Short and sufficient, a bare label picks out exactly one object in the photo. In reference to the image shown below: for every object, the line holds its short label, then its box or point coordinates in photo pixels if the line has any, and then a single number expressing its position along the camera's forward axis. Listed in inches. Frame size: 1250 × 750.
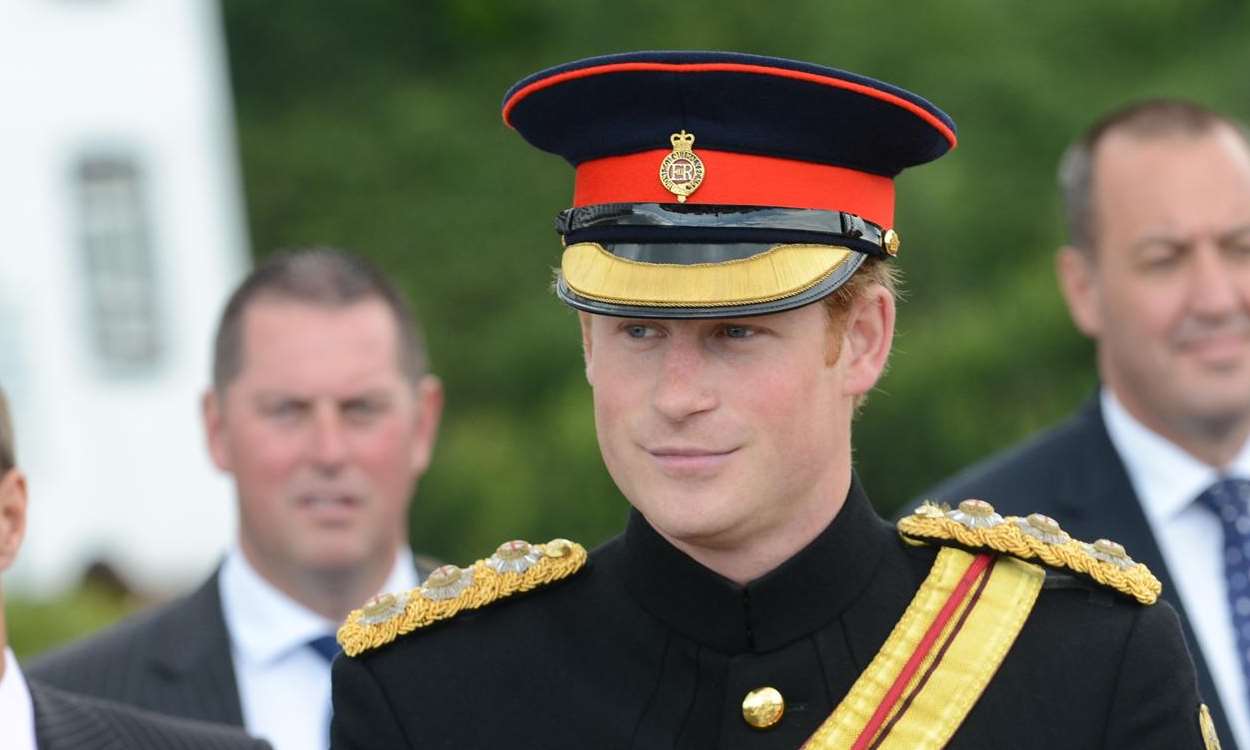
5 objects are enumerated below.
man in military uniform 253.9
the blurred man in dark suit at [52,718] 304.7
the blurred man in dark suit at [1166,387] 421.7
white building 1497.3
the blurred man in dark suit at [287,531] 404.2
